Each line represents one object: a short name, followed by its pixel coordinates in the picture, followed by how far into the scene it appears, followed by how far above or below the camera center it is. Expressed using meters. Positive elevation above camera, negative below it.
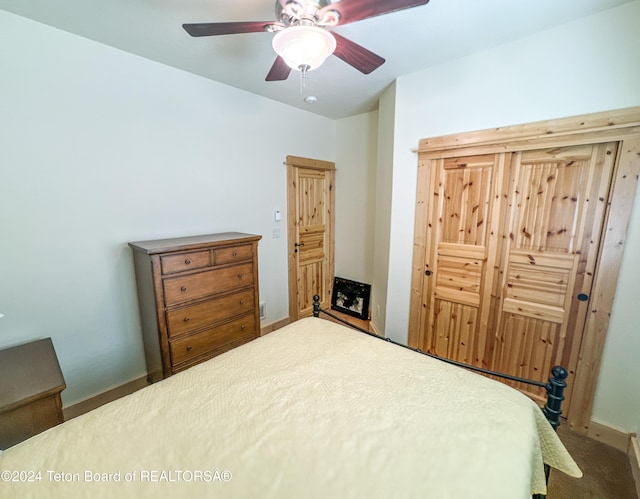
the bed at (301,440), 0.84 -0.86
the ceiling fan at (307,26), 1.14 +0.82
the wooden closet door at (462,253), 2.20 -0.41
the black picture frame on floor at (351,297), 3.66 -1.31
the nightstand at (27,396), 1.38 -1.00
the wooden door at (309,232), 3.44 -0.38
